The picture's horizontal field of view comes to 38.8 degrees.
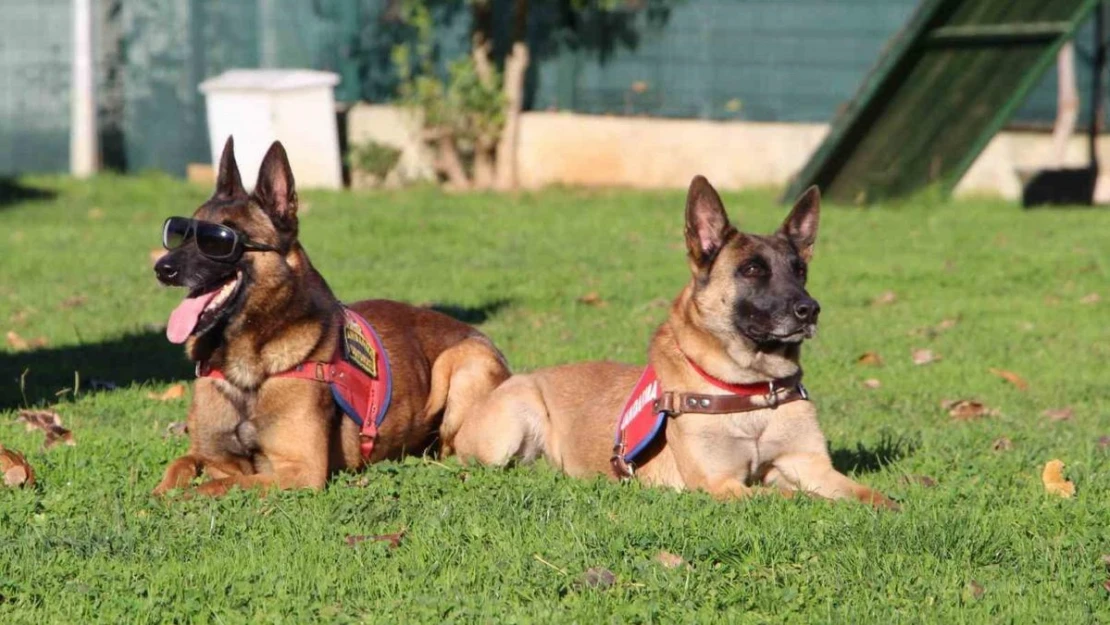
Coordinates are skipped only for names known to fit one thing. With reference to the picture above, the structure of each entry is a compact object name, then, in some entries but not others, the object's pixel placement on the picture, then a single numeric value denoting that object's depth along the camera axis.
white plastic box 18.88
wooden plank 15.36
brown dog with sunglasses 6.12
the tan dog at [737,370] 6.11
